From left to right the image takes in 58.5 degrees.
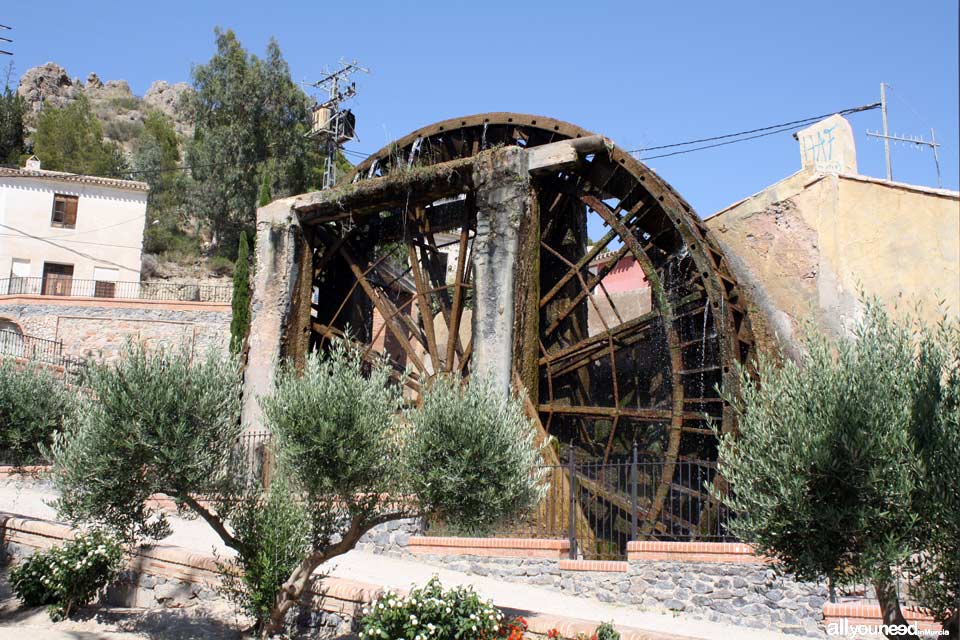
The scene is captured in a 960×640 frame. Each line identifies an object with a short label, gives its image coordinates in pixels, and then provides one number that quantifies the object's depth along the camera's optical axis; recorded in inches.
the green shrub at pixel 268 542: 297.6
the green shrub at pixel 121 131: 2066.9
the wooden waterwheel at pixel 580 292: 422.9
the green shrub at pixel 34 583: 353.7
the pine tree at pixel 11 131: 1440.7
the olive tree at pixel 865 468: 192.7
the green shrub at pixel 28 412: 481.7
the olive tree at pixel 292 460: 271.3
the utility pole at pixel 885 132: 602.9
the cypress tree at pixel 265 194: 990.7
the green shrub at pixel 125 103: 2356.1
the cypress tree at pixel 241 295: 884.6
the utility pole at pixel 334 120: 1085.6
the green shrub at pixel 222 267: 1327.5
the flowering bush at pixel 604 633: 242.8
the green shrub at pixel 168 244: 1391.5
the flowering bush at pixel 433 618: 258.7
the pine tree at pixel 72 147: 1460.4
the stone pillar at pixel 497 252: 434.0
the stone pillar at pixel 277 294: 534.6
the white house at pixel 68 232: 1038.4
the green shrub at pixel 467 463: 268.8
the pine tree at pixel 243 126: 1261.1
